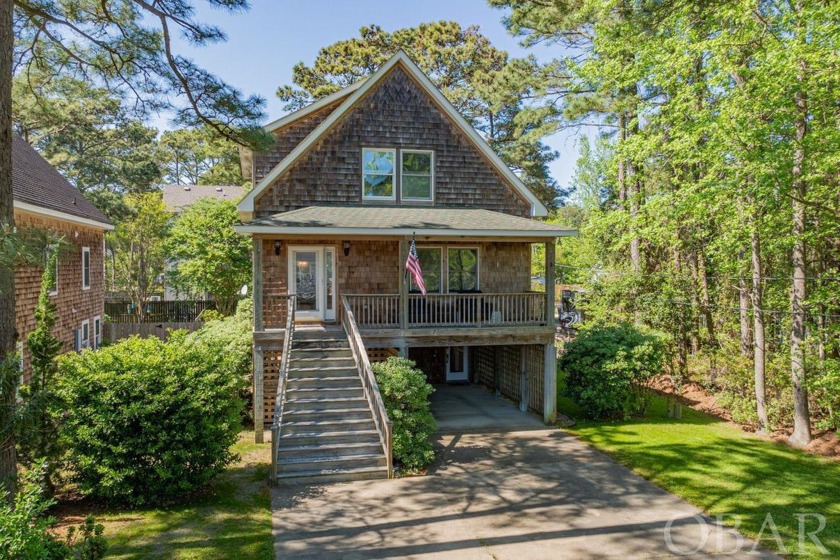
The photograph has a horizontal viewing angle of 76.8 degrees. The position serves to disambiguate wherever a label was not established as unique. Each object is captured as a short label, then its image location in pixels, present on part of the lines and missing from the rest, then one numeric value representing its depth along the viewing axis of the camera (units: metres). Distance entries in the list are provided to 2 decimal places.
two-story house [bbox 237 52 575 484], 12.66
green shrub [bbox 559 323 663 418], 13.47
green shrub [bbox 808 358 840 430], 10.97
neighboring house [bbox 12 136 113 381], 13.30
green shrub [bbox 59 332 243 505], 8.12
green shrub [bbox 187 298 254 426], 13.63
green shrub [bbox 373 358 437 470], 10.16
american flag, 11.87
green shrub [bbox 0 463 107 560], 4.34
